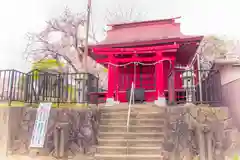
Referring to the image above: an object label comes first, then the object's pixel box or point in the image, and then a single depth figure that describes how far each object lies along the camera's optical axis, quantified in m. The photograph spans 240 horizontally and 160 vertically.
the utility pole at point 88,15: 15.44
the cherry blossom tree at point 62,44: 24.17
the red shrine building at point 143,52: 9.57
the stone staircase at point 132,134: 6.50
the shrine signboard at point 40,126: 7.23
